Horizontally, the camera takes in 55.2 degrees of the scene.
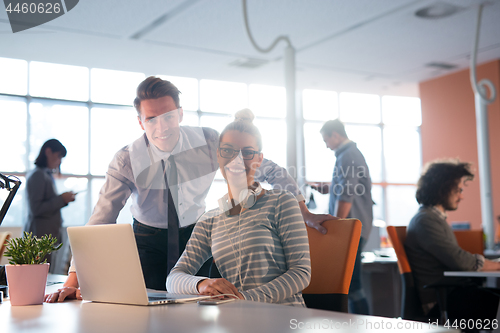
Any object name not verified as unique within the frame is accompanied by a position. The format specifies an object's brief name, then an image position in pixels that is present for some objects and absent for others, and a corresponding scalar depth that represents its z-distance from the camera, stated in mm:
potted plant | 1187
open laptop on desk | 1087
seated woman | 1382
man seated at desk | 2406
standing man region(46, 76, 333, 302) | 1793
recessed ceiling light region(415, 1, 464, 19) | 5176
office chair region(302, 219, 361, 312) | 1545
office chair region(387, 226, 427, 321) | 2508
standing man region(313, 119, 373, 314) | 3443
